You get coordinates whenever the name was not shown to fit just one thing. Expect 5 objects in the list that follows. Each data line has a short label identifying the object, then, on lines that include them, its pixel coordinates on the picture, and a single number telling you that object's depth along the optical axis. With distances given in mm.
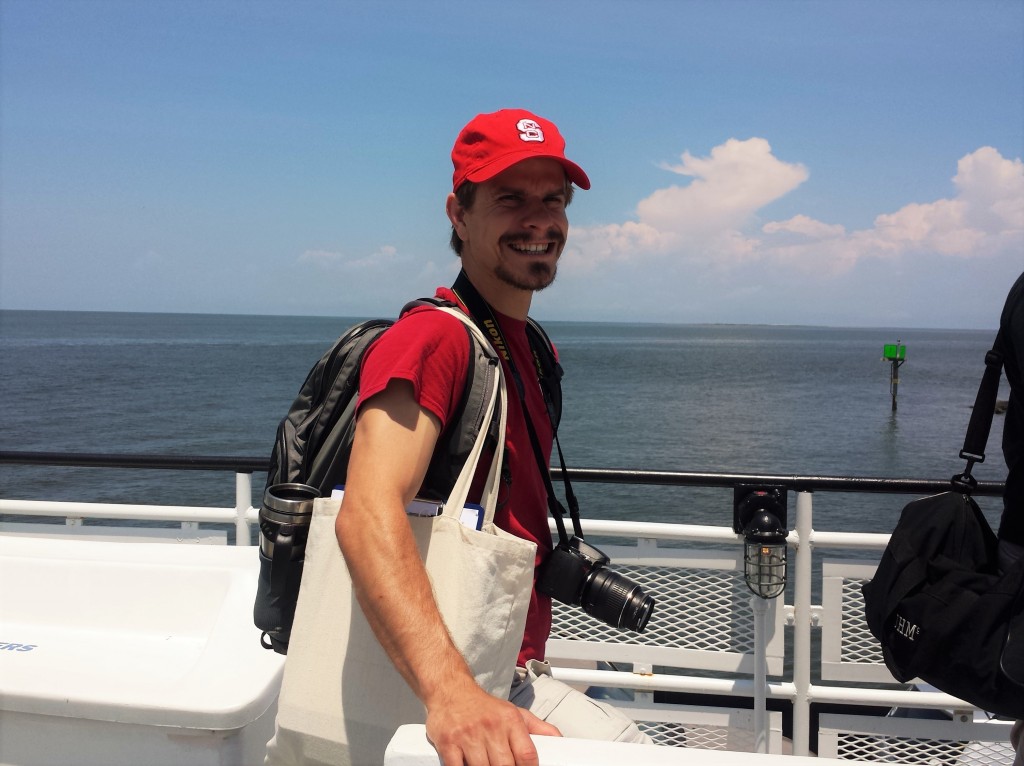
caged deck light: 3002
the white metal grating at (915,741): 2977
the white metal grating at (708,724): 3092
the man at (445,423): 1333
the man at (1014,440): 1747
